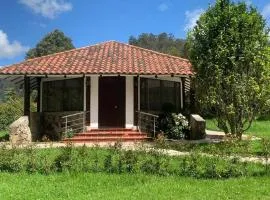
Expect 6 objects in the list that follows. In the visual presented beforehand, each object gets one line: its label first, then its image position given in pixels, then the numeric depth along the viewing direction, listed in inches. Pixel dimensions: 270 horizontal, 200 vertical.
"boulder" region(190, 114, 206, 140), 370.9
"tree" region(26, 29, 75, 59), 1189.6
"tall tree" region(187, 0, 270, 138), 309.9
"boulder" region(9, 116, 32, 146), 350.6
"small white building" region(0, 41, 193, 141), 379.0
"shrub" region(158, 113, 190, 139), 374.8
